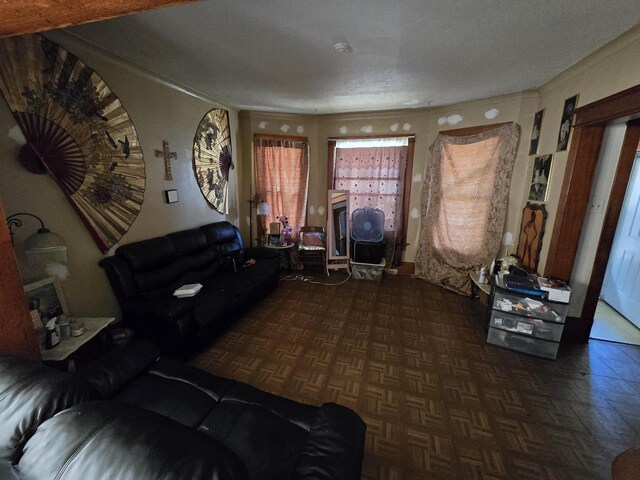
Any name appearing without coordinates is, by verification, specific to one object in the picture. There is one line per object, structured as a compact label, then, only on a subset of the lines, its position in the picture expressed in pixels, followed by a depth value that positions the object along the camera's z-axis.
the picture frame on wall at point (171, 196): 2.76
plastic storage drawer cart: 2.19
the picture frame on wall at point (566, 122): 2.28
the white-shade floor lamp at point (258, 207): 3.95
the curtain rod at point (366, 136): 3.79
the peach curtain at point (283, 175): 4.07
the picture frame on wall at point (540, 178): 2.57
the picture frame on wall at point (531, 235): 2.60
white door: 2.77
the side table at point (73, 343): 1.50
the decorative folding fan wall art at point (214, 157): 3.22
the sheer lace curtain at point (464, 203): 3.10
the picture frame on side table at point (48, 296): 1.68
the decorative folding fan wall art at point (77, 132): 1.63
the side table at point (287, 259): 4.17
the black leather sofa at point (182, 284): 2.07
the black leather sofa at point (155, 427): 0.62
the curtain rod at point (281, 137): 4.00
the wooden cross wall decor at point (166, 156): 2.68
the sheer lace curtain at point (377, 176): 3.92
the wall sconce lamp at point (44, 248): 1.47
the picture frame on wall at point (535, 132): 2.75
